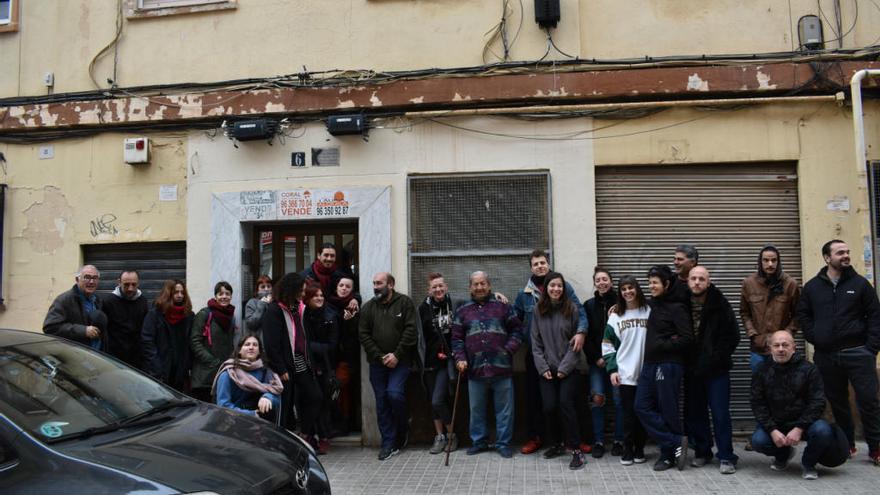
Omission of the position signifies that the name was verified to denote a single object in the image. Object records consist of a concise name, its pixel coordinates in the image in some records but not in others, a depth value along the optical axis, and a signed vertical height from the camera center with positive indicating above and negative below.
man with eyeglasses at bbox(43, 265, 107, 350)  6.32 -0.30
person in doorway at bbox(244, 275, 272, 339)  6.84 -0.28
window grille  7.25 +0.53
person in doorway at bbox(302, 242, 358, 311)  7.13 +0.08
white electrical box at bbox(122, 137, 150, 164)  7.65 +1.54
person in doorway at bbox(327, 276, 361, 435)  7.04 -0.70
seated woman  5.50 -0.89
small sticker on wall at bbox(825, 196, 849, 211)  6.86 +0.64
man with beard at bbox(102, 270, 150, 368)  6.88 -0.39
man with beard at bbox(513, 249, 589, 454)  6.61 -1.00
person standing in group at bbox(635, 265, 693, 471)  5.83 -0.94
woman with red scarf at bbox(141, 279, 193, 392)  6.70 -0.57
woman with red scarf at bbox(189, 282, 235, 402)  6.71 -0.60
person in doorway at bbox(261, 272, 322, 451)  6.28 -0.72
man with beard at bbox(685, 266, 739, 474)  5.80 -0.88
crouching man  5.39 -1.17
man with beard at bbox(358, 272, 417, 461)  6.68 -0.74
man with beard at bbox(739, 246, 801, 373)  6.15 -0.35
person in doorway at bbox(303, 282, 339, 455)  6.67 -0.68
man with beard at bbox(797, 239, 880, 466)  5.79 -0.61
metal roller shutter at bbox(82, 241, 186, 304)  7.90 +0.26
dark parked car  3.05 -0.83
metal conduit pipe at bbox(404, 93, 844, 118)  6.87 +1.75
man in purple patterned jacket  6.46 -0.77
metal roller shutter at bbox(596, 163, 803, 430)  7.07 +0.57
